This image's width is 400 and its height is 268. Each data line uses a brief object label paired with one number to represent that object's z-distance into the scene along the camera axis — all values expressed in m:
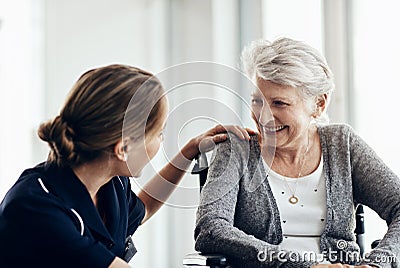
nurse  1.70
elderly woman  2.09
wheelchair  1.94
